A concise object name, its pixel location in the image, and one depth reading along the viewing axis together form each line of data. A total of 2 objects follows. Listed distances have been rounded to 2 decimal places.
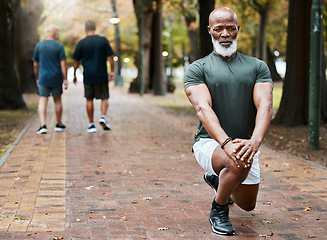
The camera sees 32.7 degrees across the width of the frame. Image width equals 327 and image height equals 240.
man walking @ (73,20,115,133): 11.12
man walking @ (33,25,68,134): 11.03
